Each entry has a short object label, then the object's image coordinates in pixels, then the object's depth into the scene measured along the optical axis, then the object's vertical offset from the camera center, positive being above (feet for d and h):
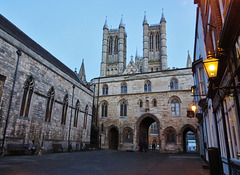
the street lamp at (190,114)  46.29 +4.82
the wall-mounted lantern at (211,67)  14.60 +5.27
